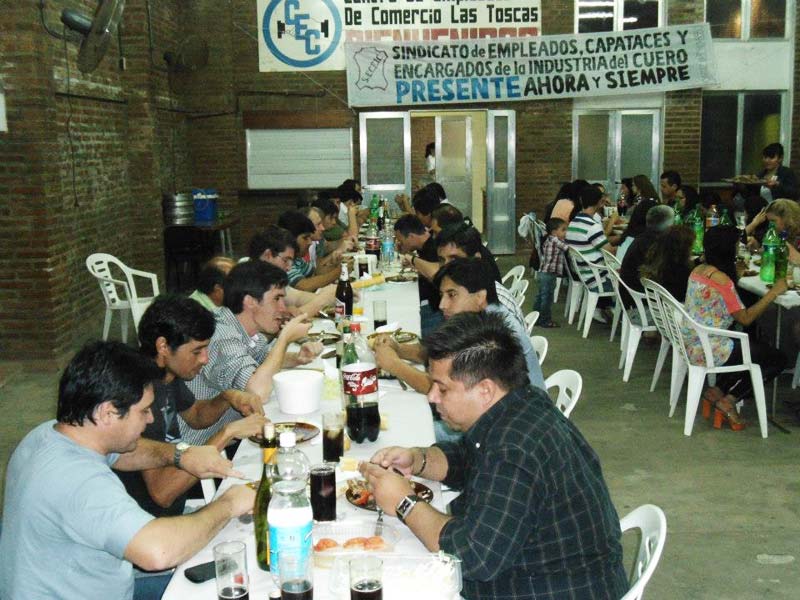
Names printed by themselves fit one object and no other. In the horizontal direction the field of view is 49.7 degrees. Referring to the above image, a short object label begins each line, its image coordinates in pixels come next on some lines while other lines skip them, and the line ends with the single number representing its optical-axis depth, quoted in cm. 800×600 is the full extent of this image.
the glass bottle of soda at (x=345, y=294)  483
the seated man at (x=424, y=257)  601
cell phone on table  207
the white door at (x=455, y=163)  1378
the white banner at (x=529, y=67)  1205
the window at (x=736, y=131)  1290
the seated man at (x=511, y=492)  203
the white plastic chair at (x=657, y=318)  583
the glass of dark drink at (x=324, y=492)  235
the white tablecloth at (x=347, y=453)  205
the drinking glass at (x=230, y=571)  189
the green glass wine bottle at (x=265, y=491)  219
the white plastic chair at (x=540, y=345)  424
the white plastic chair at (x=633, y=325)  652
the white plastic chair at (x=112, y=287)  716
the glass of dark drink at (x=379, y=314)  460
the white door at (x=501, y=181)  1270
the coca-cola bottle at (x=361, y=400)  291
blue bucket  1080
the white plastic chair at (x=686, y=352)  518
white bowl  327
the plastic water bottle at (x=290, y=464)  221
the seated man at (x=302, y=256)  611
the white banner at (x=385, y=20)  1230
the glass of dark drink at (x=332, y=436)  274
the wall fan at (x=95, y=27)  704
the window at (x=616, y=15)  1256
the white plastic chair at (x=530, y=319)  471
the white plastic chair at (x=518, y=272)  661
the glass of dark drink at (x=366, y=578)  182
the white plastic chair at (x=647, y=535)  215
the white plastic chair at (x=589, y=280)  789
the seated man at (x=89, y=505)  197
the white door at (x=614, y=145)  1277
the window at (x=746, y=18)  1261
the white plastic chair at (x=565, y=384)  347
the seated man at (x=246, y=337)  348
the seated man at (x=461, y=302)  356
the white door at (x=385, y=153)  1273
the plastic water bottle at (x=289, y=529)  189
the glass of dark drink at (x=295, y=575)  187
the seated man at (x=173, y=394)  279
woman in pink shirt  523
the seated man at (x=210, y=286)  436
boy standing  834
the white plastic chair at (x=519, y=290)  612
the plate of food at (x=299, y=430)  298
